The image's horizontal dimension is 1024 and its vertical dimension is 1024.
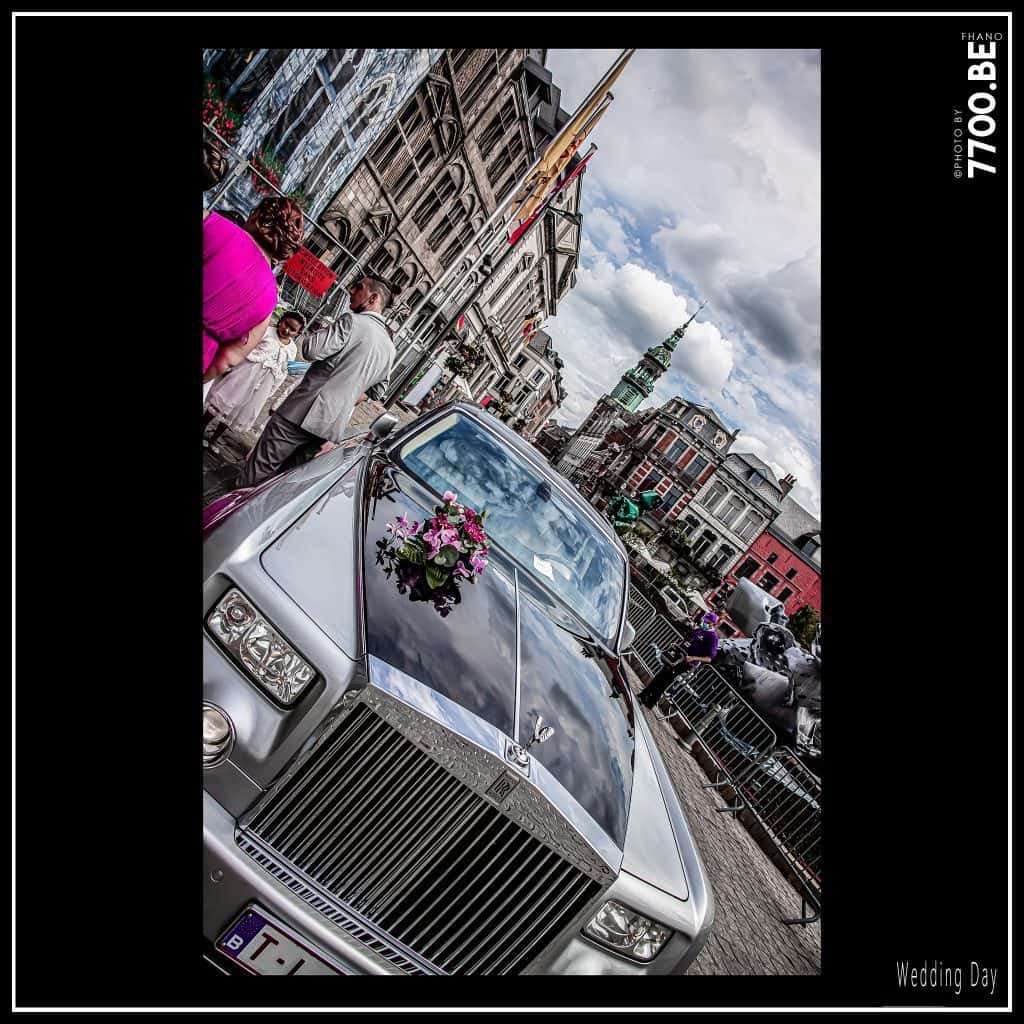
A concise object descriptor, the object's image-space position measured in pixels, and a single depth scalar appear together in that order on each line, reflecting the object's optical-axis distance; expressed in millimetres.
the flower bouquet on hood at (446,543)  2416
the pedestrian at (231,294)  2340
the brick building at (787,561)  54969
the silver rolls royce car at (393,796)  1696
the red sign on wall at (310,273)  17516
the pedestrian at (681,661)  8227
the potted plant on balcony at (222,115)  10695
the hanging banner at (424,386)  24359
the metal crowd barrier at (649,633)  11086
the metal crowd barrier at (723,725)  7078
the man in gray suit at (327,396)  4043
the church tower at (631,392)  100438
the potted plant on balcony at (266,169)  14730
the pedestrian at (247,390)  5566
